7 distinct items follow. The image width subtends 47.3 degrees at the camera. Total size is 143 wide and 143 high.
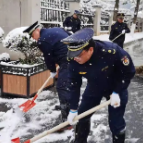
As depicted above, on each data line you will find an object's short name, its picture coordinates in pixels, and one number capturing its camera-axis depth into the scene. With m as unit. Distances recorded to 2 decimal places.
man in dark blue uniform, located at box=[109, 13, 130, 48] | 5.97
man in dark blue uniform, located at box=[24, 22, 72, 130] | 2.35
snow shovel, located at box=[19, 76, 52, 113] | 2.73
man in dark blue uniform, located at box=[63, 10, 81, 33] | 5.99
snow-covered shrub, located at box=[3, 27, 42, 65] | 3.32
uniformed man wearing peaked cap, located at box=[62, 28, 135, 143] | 1.61
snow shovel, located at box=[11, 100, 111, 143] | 1.83
